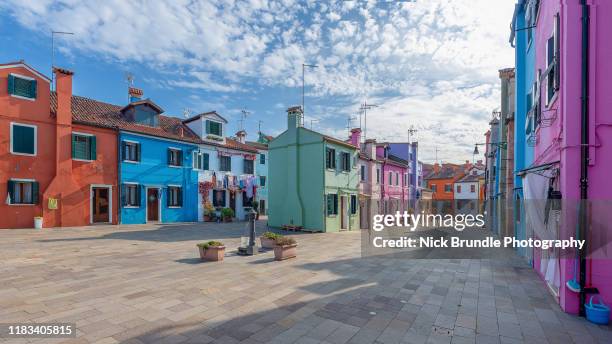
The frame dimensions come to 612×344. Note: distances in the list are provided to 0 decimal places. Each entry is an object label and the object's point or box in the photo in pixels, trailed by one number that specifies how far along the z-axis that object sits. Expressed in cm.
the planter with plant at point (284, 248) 1059
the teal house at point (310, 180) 2058
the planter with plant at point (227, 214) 2525
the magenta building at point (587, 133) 575
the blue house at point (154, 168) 2145
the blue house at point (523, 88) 1062
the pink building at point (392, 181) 3088
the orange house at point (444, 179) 5600
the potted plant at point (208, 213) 2558
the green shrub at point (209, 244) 1024
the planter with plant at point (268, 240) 1236
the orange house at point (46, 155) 1708
